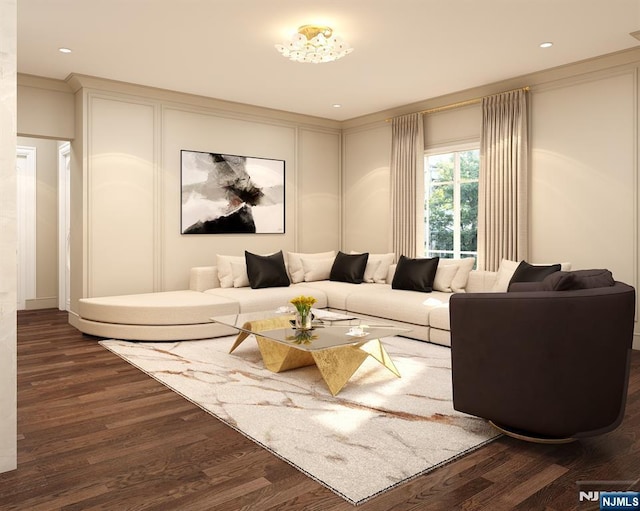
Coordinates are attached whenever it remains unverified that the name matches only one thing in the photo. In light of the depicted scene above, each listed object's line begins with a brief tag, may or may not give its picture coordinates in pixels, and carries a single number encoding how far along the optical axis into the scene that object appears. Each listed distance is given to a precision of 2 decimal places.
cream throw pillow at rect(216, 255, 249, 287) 6.04
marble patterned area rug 2.38
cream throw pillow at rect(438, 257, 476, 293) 5.58
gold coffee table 3.44
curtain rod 5.43
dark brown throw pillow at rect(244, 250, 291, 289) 6.02
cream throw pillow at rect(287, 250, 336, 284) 6.71
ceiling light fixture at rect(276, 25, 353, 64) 4.11
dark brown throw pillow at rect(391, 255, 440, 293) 5.67
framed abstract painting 6.21
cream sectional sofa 4.96
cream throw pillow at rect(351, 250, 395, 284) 6.52
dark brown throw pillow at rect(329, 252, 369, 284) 6.50
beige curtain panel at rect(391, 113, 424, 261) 6.51
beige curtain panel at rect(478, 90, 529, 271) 5.36
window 6.08
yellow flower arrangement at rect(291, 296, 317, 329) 3.83
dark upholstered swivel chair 2.38
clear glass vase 3.88
